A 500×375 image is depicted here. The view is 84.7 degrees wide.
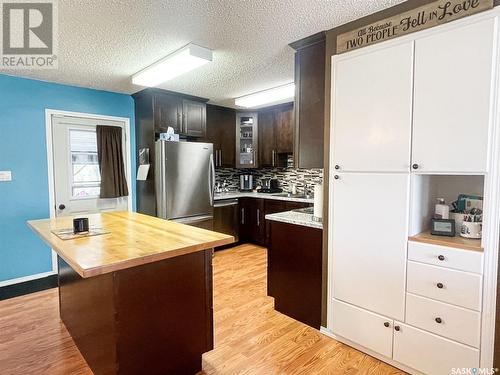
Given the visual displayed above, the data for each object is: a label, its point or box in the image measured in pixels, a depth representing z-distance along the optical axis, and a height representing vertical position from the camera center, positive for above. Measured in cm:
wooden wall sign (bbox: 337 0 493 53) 150 +92
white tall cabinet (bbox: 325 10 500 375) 149 -9
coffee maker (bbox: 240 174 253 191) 530 -21
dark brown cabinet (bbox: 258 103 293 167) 459 +62
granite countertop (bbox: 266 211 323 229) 225 -42
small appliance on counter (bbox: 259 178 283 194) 491 -29
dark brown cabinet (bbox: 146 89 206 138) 372 +84
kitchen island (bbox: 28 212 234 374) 145 -75
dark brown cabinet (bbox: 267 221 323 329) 226 -87
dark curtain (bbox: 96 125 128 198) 373 +13
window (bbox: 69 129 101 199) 356 +8
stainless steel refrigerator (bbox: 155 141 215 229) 362 -15
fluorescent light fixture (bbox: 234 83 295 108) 346 +102
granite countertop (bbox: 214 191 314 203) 397 -41
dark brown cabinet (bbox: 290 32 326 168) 219 +58
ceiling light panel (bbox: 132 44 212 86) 236 +101
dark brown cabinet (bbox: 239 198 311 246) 443 -78
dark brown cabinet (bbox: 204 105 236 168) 462 +64
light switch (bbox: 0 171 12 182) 306 -6
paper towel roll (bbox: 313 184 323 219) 229 -25
